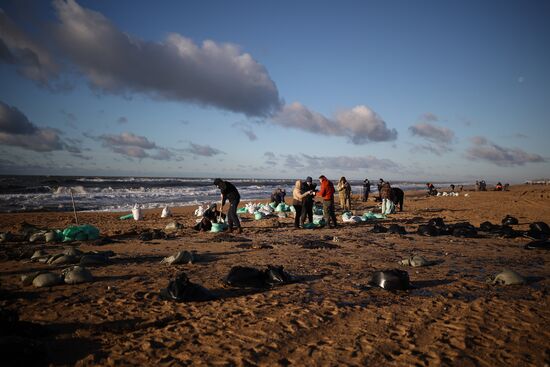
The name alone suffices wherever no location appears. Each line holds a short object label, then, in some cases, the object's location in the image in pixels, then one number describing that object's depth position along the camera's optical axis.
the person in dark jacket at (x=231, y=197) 10.01
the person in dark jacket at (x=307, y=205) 11.41
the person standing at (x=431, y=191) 30.47
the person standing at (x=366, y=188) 22.48
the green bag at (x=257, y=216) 13.93
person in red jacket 10.84
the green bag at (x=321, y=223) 11.89
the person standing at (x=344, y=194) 16.56
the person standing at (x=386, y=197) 15.55
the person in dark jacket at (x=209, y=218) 10.85
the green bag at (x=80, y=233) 8.97
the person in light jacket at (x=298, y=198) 11.08
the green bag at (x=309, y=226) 11.60
